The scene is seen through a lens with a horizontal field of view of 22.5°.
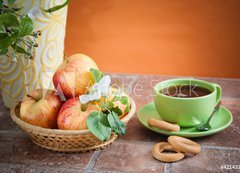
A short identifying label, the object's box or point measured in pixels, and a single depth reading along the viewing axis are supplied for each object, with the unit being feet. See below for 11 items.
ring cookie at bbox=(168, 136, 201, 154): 2.84
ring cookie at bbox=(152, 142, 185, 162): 2.80
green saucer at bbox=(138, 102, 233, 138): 2.97
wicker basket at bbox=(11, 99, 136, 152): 2.80
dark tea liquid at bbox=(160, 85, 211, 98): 3.11
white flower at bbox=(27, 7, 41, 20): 3.29
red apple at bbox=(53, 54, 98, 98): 3.02
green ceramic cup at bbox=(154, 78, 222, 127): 3.00
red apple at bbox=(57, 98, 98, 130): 2.85
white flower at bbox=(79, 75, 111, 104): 2.87
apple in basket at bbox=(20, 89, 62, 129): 2.93
